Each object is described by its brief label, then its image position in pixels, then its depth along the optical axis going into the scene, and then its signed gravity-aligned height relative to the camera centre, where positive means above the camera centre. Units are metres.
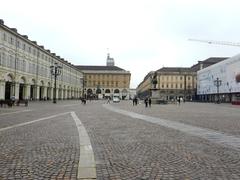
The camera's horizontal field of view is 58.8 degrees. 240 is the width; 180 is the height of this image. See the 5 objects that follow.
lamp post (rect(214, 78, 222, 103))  58.22 +3.09
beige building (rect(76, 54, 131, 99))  112.82 +5.85
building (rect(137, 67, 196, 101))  103.56 +5.03
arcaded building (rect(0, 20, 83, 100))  42.19 +5.80
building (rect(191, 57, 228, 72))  104.47 +15.51
